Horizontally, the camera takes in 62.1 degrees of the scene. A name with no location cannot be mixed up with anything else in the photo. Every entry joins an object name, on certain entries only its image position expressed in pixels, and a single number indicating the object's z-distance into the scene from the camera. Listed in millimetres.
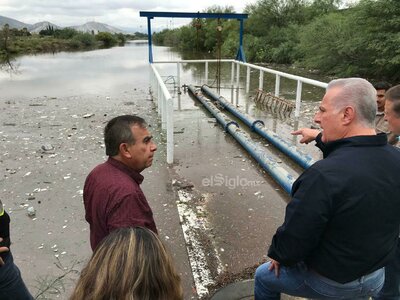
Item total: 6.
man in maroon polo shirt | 1728
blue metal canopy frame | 11312
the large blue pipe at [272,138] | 5264
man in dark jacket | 1533
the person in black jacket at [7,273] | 2088
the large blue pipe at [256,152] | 4531
